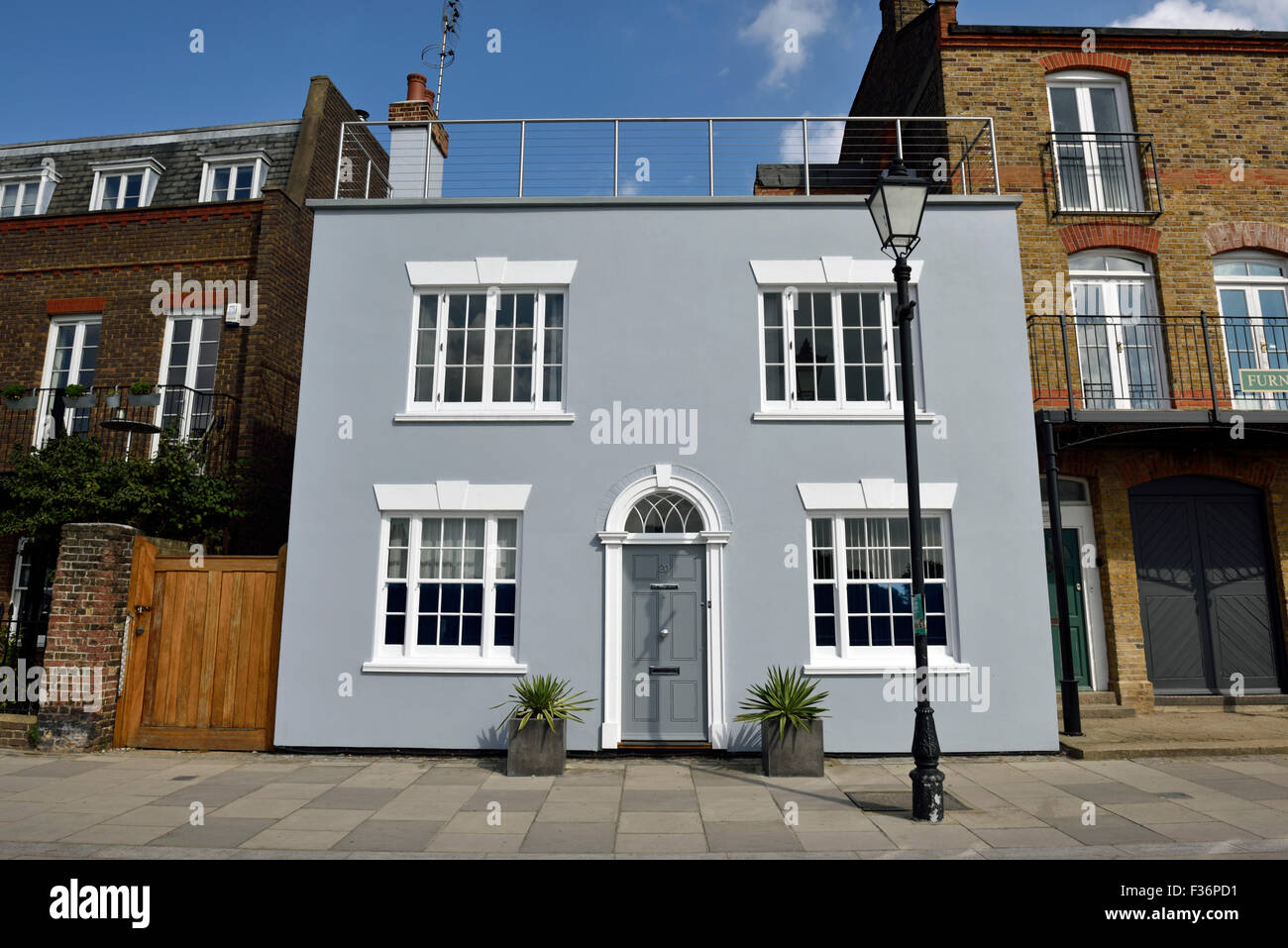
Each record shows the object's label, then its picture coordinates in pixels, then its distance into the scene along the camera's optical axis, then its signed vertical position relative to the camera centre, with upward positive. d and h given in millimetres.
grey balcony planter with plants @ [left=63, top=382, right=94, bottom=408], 12047 +3425
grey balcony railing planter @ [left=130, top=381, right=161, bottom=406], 11711 +3350
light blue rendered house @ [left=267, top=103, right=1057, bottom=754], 8984 +1740
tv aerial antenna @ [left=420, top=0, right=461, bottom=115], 14773 +11543
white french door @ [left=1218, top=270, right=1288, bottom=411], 11344 +4272
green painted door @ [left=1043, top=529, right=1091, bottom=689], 10672 +81
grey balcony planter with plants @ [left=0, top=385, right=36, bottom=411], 12516 +3553
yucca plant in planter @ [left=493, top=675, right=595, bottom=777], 8117 -1225
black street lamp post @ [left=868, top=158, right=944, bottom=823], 6875 +3064
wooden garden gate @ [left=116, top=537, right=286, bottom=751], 9148 -430
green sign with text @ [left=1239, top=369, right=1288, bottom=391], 11289 +3469
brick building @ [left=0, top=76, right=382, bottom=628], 12406 +5091
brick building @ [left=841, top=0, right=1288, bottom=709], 10805 +4426
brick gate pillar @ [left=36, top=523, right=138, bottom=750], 8867 -331
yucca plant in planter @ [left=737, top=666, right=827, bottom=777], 8086 -1204
